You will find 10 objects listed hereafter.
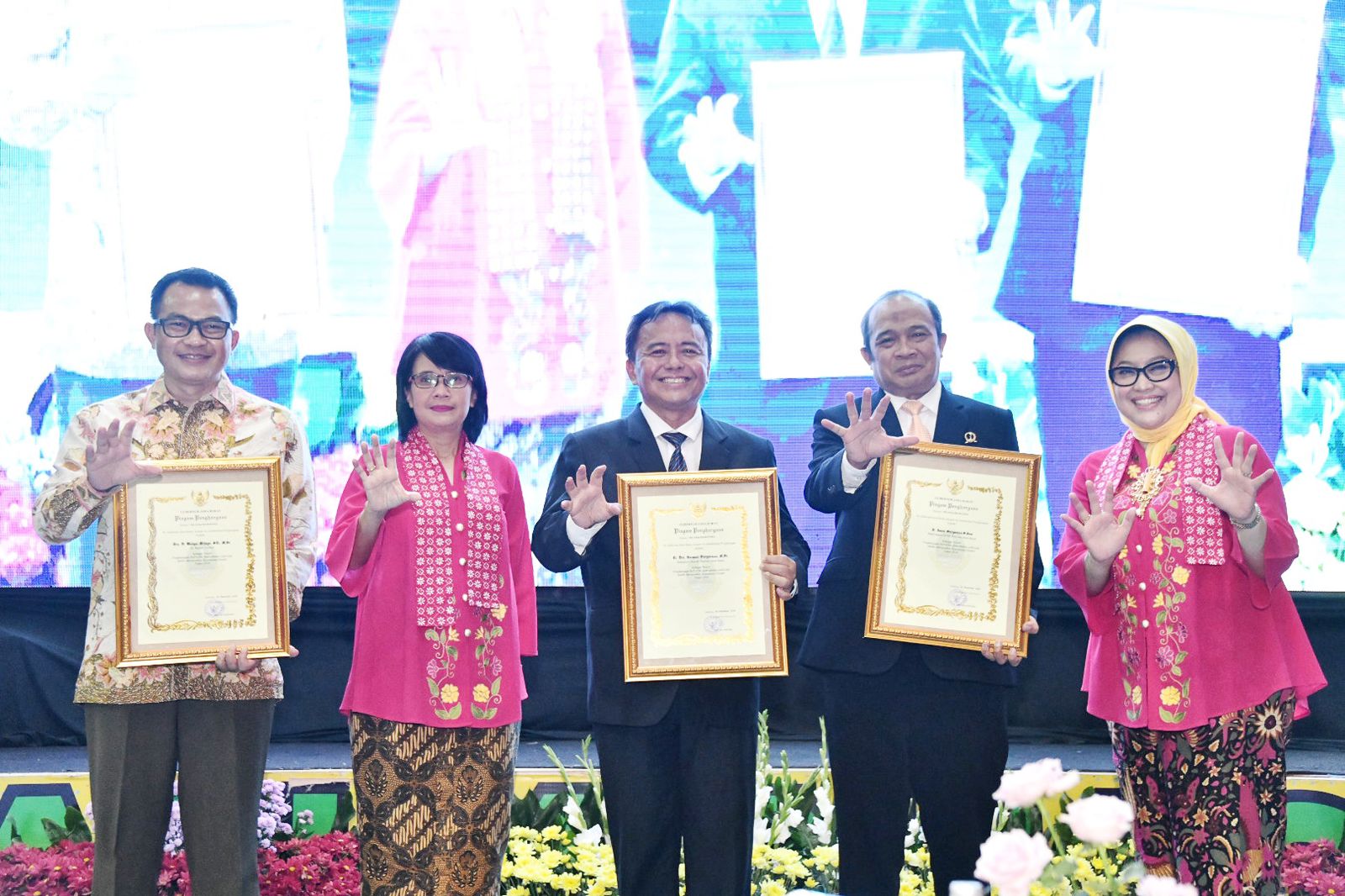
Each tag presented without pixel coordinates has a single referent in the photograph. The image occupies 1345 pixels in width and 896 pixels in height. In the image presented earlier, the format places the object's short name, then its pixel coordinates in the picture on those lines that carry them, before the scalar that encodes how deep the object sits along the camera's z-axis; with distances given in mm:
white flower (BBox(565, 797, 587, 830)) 3641
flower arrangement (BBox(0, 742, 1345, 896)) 3396
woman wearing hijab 2582
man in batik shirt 2623
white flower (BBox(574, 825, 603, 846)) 3537
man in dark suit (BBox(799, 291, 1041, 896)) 2723
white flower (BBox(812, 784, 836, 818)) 3635
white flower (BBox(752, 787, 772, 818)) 3600
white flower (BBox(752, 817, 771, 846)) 3459
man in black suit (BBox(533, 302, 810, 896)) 2635
